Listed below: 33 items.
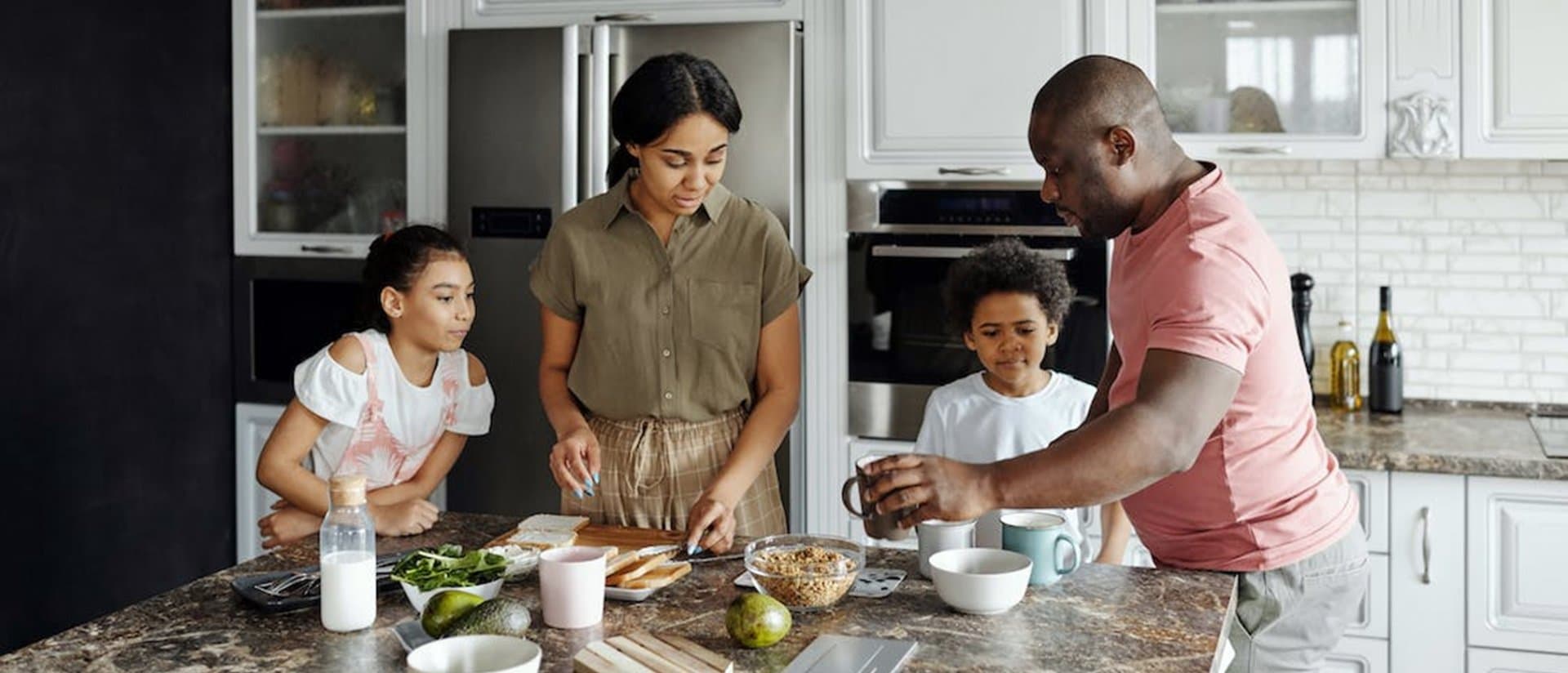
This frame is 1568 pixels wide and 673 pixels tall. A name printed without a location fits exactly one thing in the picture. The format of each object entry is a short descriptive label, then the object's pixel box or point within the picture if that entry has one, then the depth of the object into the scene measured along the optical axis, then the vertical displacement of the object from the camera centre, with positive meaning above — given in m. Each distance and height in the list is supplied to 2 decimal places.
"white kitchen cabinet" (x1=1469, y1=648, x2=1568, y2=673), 3.04 -0.69
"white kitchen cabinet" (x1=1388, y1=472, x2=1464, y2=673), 3.06 -0.51
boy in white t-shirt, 2.73 -0.11
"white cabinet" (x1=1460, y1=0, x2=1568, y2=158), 3.12 +0.50
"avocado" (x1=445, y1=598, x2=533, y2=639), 1.69 -0.33
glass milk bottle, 1.80 -0.28
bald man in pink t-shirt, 1.75 -0.11
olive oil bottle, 3.54 -0.13
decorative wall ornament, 3.18 +0.41
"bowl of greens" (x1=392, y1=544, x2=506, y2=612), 1.87 -0.31
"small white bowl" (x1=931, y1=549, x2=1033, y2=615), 1.82 -0.32
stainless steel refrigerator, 3.43 +0.40
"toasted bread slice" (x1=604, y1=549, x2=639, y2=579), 1.97 -0.31
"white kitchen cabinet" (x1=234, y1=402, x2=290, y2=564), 4.02 -0.39
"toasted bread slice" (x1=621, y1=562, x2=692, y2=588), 1.94 -0.33
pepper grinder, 3.53 +0.04
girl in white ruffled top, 2.62 -0.13
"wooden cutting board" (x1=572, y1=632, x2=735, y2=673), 1.62 -0.36
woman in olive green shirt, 2.70 -0.02
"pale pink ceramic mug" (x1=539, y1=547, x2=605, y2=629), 1.80 -0.32
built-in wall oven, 3.33 +0.10
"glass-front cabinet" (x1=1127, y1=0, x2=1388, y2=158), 3.23 +0.54
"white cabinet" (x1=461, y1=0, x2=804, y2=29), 3.49 +0.74
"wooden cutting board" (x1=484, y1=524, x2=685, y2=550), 2.22 -0.31
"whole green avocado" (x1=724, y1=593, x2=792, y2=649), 1.71 -0.34
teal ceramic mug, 1.95 -0.28
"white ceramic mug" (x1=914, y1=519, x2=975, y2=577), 2.00 -0.28
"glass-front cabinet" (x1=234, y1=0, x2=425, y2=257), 3.84 +0.52
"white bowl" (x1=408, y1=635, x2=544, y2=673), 1.58 -0.35
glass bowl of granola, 1.85 -0.31
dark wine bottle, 3.46 -0.11
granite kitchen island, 1.70 -0.36
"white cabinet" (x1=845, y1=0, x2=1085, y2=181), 3.27 +0.54
